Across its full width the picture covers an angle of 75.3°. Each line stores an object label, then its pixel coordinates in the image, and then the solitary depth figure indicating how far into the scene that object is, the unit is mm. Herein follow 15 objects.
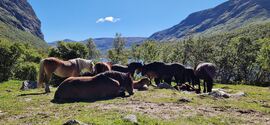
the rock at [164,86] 13178
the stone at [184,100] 9146
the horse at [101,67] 14119
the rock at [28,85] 13838
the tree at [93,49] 68484
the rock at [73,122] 5722
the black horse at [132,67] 16466
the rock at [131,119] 6219
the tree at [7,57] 27647
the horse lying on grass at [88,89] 9136
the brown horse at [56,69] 11134
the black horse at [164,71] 15820
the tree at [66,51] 34041
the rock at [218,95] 10703
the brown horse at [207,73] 13670
